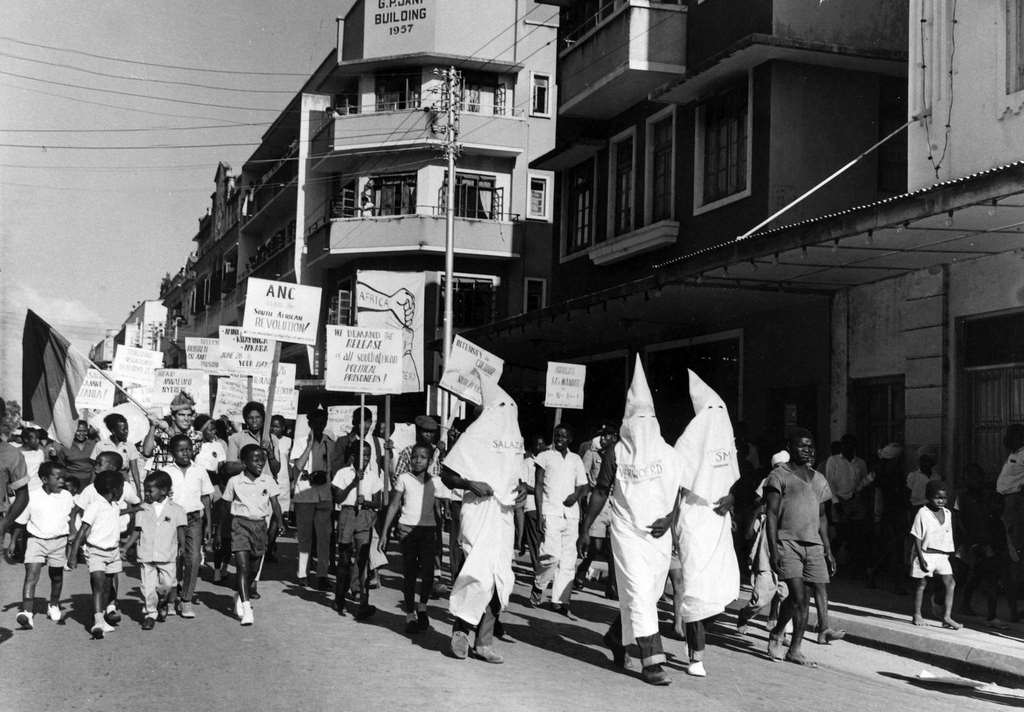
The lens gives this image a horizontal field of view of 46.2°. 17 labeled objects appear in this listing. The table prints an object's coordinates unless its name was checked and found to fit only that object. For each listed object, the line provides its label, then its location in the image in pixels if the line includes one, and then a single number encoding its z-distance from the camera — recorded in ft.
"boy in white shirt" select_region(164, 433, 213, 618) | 36.27
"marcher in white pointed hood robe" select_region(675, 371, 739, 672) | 29.09
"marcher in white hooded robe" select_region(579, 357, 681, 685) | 27.25
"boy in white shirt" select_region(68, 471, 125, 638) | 32.27
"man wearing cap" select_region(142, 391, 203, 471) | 42.29
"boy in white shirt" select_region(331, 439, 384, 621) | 36.88
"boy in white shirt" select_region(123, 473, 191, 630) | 33.63
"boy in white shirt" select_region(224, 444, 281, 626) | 34.60
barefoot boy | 34.94
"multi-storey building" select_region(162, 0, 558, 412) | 117.60
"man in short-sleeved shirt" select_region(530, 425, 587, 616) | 38.45
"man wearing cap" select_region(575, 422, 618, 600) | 42.11
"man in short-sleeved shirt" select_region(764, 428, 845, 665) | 30.12
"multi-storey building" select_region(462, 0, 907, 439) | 57.52
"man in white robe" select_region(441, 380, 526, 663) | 28.96
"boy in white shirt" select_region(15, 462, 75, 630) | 33.91
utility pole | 89.15
